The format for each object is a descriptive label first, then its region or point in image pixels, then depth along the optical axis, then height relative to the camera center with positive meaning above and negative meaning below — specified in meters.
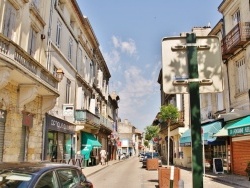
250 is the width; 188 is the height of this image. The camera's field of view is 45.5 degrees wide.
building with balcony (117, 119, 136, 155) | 90.58 +0.71
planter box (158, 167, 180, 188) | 12.70 -1.64
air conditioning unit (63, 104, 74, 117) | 21.07 +1.98
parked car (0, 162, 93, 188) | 4.64 -0.62
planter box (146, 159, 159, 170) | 25.55 -2.19
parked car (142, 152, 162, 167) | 29.47 -1.75
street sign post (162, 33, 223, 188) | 3.24 +0.80
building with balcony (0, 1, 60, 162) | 11.87 +2.48
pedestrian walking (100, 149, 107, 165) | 33.17 -1.98
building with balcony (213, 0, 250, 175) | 17.80 +3.88
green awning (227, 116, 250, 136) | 15.33 +0.60
